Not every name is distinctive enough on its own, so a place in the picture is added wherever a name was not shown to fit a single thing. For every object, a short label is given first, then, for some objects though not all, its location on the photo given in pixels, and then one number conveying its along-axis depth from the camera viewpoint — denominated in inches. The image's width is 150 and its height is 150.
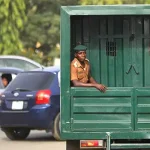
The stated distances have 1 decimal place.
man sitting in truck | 463.2
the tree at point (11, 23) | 1966.0
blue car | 682.2
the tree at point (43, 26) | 2765.7
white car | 1143.6
